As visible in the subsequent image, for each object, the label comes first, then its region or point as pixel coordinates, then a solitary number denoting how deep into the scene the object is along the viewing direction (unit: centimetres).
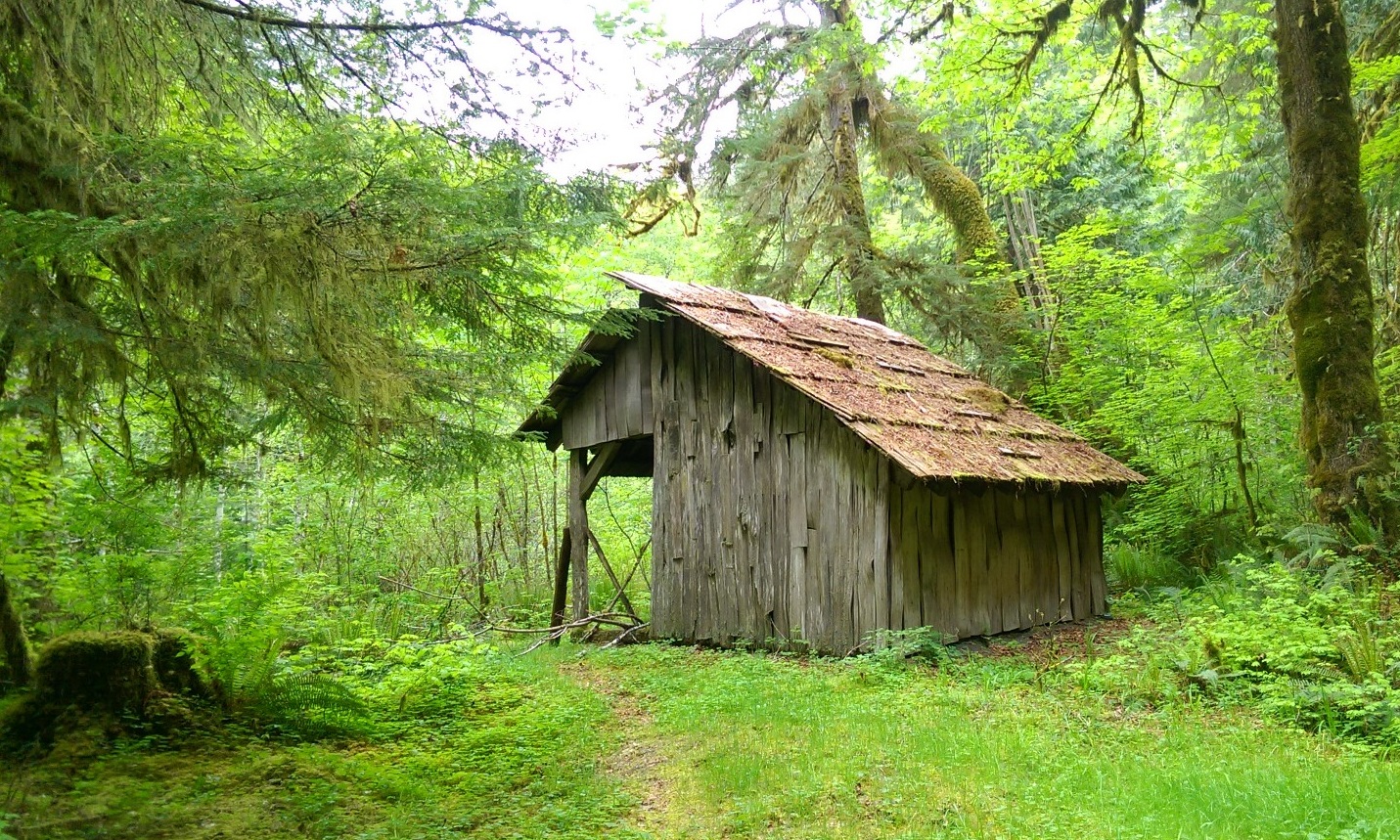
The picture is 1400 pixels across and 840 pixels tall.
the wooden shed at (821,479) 906
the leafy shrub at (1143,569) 1259
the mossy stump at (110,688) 530
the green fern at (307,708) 623
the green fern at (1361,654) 632
